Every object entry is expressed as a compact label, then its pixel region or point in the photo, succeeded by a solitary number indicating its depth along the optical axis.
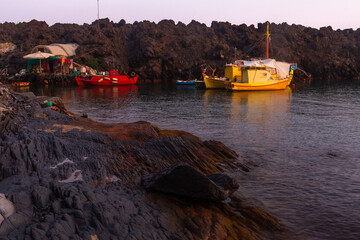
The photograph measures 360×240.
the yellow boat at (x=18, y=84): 52.28
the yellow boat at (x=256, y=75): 48.16
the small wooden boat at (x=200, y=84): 57.93
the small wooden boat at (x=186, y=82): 62.88
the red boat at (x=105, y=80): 58.84
